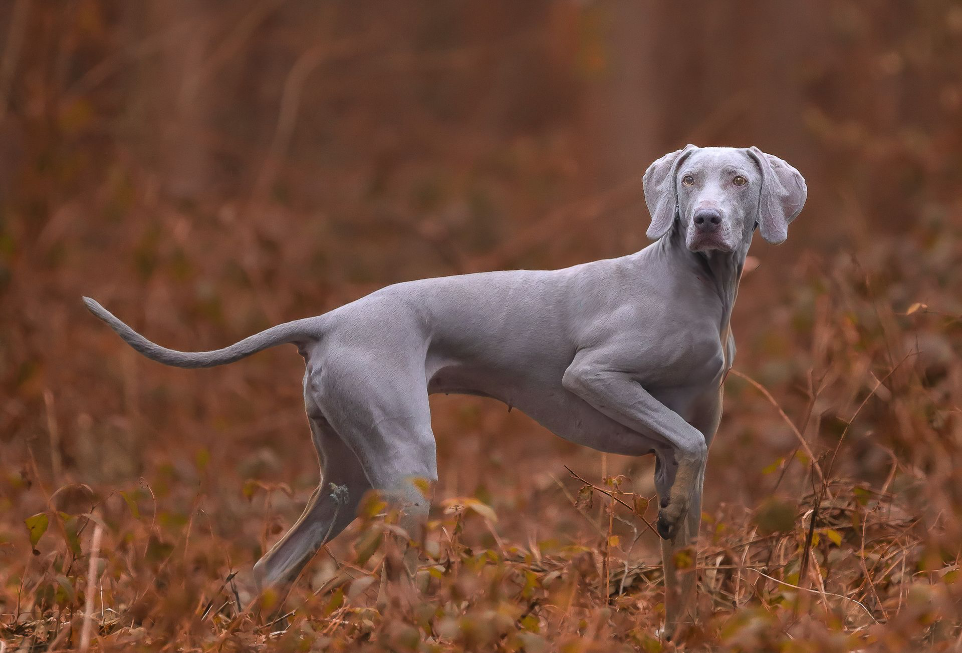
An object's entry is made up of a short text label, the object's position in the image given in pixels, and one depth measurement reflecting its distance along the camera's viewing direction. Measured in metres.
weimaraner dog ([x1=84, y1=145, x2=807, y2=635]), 7.14
